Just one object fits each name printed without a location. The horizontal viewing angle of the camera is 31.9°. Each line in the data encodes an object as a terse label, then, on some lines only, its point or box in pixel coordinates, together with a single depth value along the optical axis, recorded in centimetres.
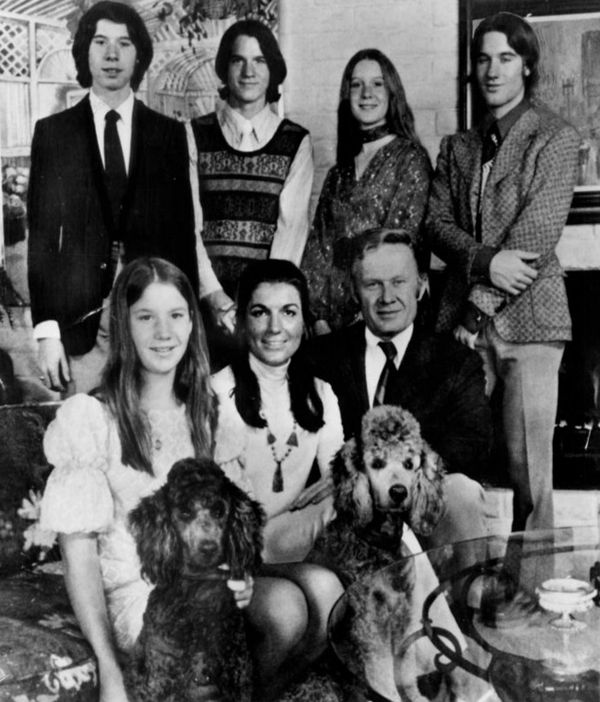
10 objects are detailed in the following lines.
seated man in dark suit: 279
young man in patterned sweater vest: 287
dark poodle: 271
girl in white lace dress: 274
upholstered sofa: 248
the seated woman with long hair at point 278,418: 283
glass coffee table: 242
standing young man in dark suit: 290
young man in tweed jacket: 277
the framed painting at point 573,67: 276
